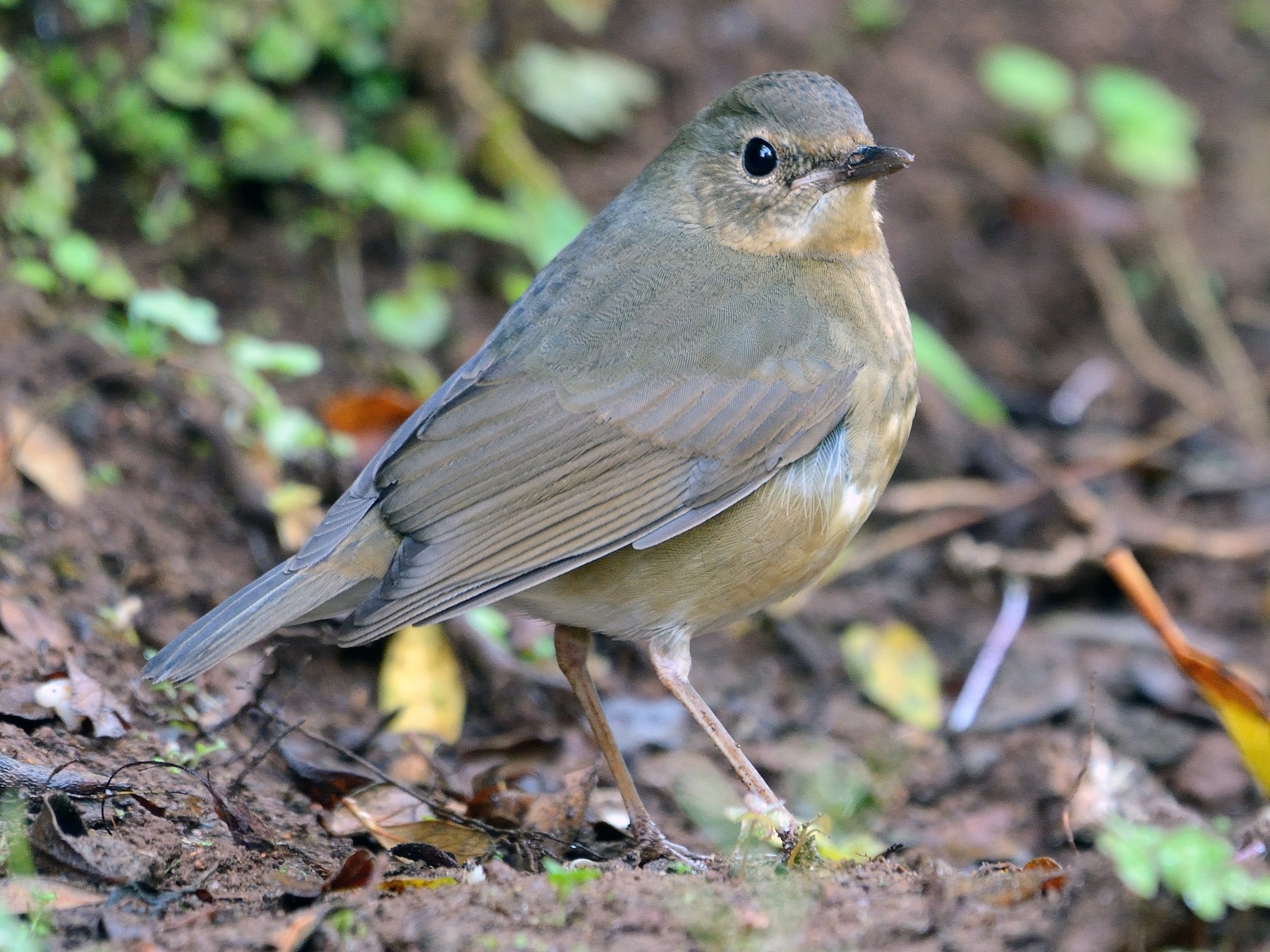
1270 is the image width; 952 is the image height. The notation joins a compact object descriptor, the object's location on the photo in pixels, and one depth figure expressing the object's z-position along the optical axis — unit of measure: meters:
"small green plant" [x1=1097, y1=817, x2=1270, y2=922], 4.75
